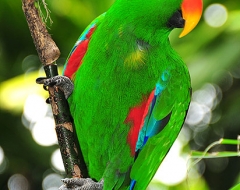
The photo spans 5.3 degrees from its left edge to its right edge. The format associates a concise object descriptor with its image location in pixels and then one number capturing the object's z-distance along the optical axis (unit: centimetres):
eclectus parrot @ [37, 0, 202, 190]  264
